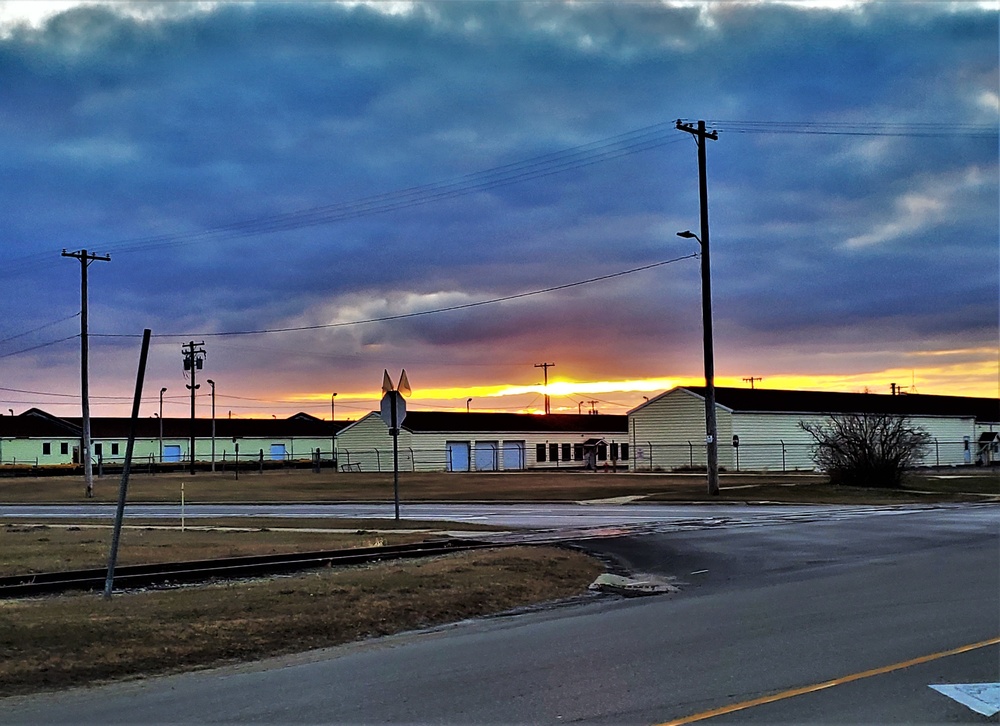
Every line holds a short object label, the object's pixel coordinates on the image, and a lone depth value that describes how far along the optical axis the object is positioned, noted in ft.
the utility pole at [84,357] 154.30
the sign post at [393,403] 73.41
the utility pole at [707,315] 112.37
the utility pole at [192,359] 284.00
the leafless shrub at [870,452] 122.93
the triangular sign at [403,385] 74.33
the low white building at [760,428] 204.54
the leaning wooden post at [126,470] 36.76
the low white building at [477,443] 259.80
